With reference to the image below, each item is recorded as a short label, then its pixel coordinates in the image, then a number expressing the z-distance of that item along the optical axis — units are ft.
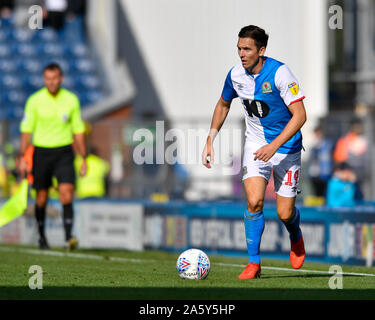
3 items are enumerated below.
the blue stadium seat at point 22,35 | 88.99
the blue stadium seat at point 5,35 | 89.10
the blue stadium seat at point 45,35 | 88.89
